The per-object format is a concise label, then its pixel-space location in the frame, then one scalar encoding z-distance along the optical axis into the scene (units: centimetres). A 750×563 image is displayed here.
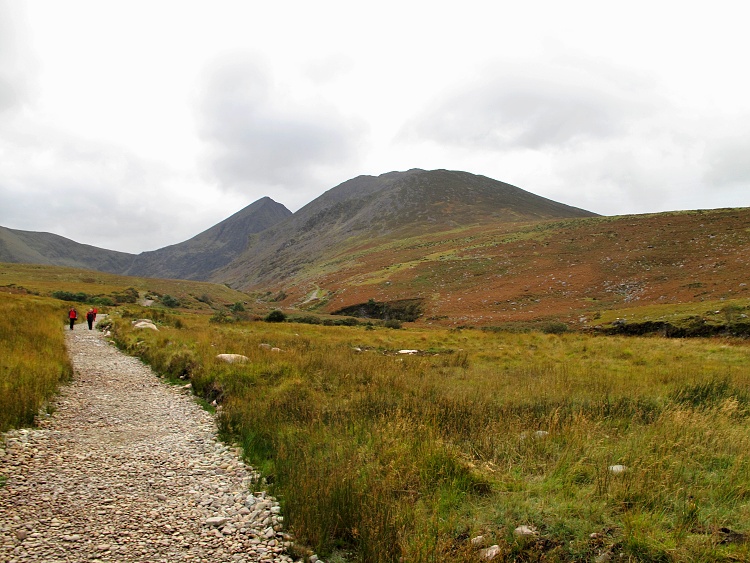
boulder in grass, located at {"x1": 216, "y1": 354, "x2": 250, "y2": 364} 1402
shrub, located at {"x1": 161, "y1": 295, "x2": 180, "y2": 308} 6800
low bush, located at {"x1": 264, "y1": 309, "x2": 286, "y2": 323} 4712
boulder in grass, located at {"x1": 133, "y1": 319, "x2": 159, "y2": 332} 2529
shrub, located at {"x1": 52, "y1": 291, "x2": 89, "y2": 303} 5919
